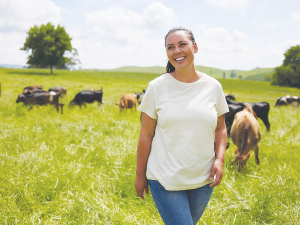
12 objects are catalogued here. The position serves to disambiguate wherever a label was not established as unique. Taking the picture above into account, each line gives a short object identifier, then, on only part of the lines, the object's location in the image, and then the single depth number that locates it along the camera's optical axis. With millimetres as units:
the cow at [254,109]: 8367
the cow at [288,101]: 17550
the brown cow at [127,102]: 12125
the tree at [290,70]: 43094
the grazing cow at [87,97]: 13487
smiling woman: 1781
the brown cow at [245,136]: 4883
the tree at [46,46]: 44156
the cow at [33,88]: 16339
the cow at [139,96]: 14780
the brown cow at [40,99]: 11547
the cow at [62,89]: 17044
